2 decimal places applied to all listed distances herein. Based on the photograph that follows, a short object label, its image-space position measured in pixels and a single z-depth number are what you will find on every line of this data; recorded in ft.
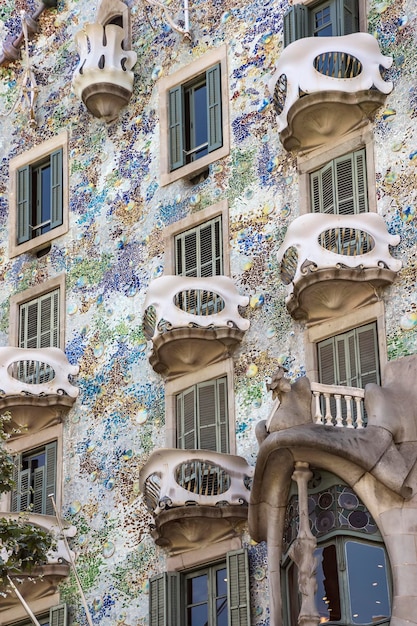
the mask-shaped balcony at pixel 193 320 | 85.46
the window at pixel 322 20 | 88.07
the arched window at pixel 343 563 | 73.41
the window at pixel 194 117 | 91.97
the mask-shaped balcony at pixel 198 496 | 81.46
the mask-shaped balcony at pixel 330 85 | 84.28
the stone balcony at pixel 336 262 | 80.48
